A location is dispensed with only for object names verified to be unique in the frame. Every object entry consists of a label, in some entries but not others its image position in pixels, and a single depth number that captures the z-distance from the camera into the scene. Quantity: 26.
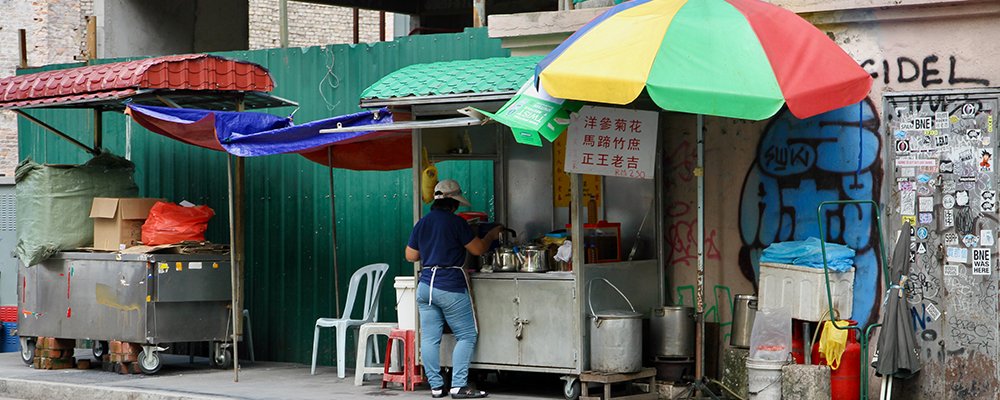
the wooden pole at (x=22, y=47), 15.95
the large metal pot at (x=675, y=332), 10.92
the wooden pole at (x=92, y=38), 15.95
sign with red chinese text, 10.55
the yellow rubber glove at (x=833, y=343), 10.05
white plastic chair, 12.73
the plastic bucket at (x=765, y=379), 10.13
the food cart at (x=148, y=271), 12.65
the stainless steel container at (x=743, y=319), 10.69
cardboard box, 13.33
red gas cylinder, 10.11
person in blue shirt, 11.12
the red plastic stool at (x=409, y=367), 11.72
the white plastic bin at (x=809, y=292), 10.21
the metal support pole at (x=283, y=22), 18.77
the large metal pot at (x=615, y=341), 10.65
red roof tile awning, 12.49
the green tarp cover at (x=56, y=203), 13.64
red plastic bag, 13.18
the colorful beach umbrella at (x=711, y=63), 9.20
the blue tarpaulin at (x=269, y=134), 11.86
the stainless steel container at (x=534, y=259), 11.05
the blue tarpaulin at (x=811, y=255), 10.21
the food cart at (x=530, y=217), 10.77
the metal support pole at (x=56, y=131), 13.87
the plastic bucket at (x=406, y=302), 11.95
